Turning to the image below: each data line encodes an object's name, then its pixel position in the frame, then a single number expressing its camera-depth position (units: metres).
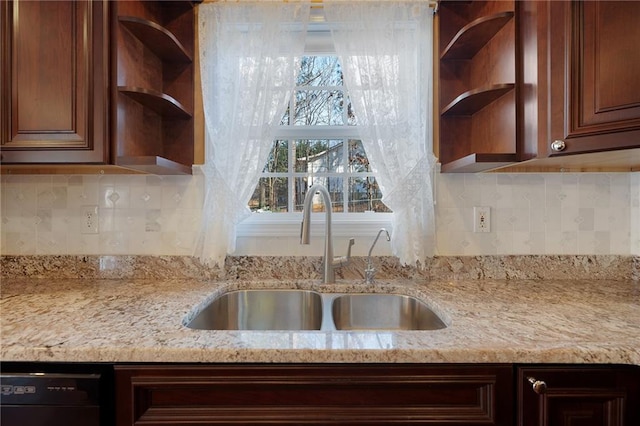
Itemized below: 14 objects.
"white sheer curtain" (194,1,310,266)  1.43
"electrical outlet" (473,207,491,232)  1.50
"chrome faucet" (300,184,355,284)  1.32
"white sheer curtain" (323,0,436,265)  1.42
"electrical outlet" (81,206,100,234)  1.50
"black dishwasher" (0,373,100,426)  0.79
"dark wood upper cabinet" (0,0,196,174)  1.12
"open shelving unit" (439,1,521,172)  1.20
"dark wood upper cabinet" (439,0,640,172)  0.96
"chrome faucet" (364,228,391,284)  1.41
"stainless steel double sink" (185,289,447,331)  1.32
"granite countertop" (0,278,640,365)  0.78
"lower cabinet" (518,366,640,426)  0.78
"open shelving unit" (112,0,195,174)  1.19
